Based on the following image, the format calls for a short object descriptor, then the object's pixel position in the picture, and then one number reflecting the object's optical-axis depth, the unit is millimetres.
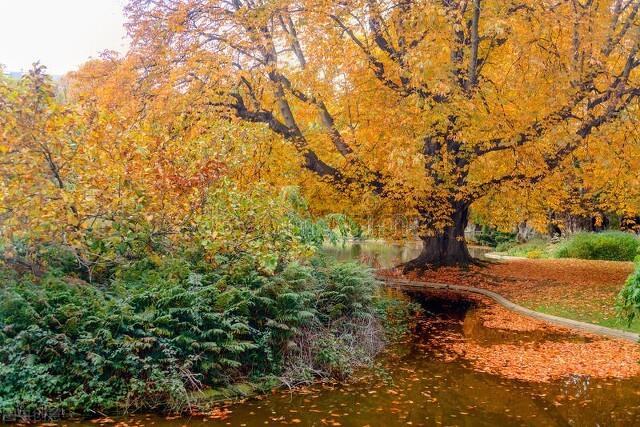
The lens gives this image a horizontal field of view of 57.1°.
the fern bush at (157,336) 7238
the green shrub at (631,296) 7434
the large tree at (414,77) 17625
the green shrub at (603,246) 30172
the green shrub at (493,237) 45812
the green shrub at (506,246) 41781
